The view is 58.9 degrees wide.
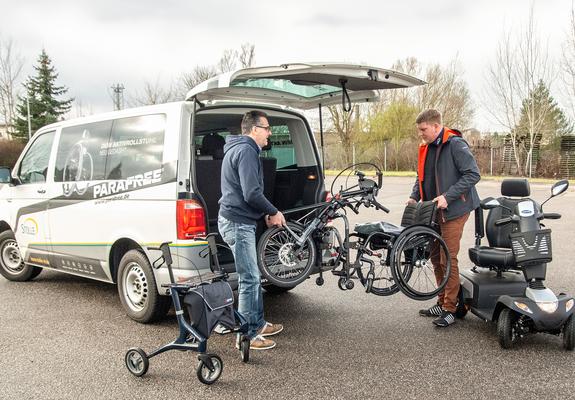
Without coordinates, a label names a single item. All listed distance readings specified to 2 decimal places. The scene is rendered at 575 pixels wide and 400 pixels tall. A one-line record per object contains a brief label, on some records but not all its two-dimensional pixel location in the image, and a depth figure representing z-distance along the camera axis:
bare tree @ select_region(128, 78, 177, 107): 36.28
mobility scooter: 4.16
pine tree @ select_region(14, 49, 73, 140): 42.88
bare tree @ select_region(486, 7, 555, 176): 26.86
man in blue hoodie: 4.19
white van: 4.54
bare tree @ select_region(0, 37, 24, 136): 35.94
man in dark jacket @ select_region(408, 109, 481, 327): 4.82
